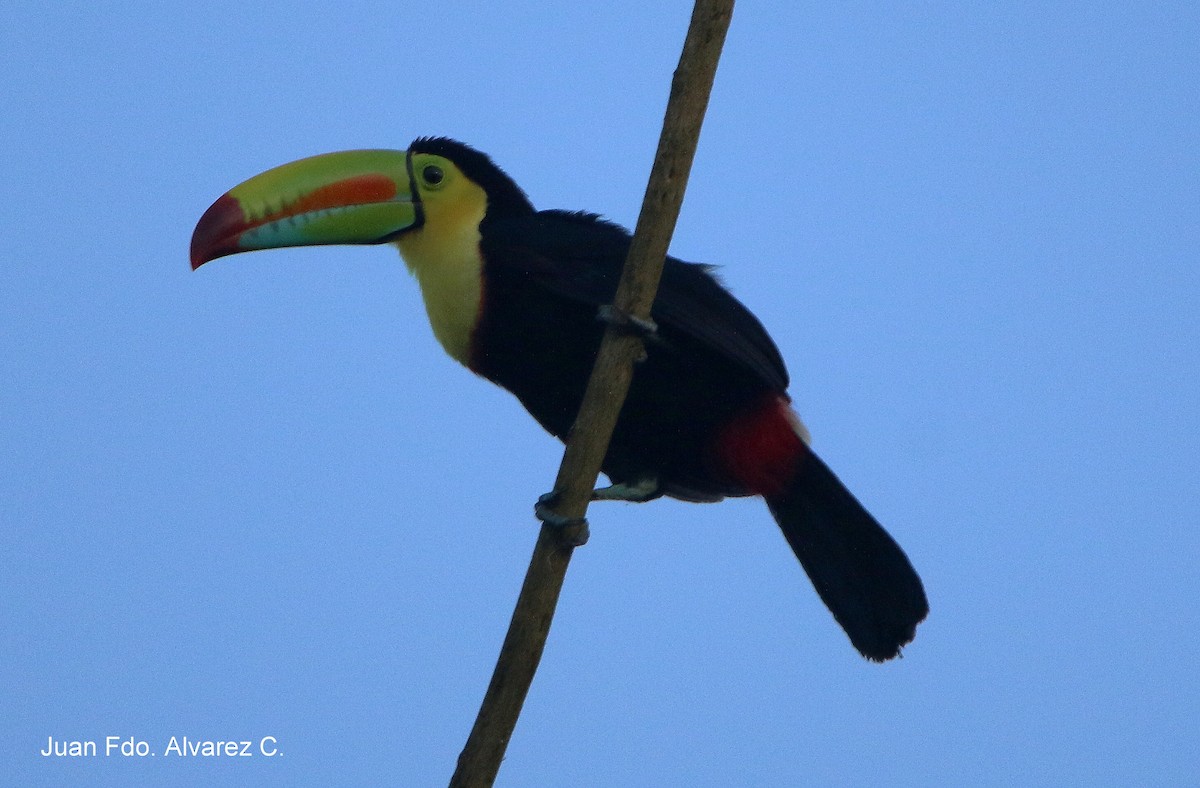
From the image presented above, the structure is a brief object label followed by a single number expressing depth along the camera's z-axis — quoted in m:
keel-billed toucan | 7.29
